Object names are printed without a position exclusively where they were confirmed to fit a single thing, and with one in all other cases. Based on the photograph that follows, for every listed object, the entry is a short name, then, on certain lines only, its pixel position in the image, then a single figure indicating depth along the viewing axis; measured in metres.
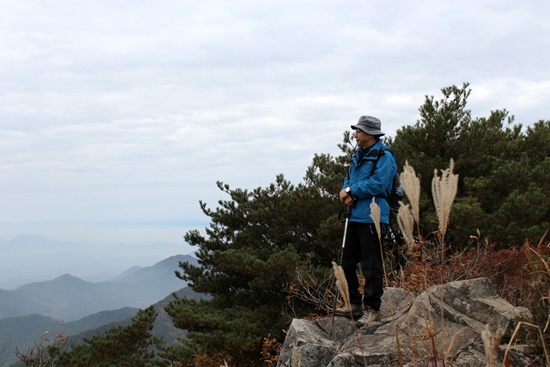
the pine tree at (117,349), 19.61
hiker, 4.52
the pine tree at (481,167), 11.61
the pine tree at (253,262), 12.71
